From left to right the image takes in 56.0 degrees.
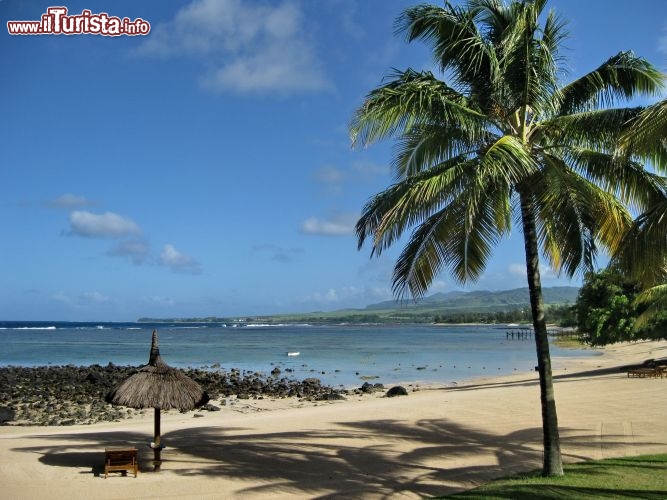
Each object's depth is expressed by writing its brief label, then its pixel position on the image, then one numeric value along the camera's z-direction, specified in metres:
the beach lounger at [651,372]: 23.34
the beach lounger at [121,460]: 10.68
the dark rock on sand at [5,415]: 20.86
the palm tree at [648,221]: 6.71
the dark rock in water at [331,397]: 27.03
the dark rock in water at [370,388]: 29.28
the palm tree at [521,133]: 8.59
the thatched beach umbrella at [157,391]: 11.23
